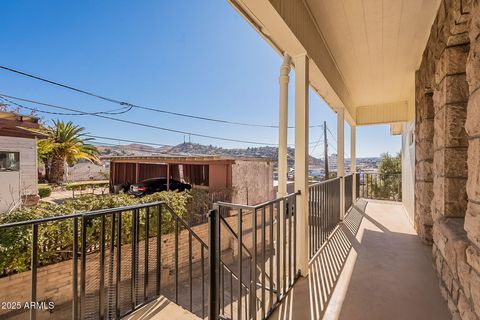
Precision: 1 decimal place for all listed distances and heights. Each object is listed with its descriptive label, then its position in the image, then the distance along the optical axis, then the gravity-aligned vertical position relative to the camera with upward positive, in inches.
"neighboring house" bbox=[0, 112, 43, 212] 299.0 -4.0
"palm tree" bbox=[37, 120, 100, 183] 484.4 +28.2
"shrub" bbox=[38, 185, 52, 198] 408.5 -52.2
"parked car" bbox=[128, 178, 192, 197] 375.6 -40.6
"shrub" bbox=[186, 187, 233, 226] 215.2 -42.4
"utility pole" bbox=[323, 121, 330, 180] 545.3 +54.3
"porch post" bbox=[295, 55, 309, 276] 93.1 +2.4
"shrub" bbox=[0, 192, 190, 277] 118.4 -40.5
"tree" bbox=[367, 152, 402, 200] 350.3 -39.4
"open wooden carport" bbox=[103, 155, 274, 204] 319.9 -20.6
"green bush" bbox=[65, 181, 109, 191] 496.7 -54.6
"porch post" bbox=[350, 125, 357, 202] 234.4 +6.8
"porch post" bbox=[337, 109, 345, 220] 179.3 +7.2
